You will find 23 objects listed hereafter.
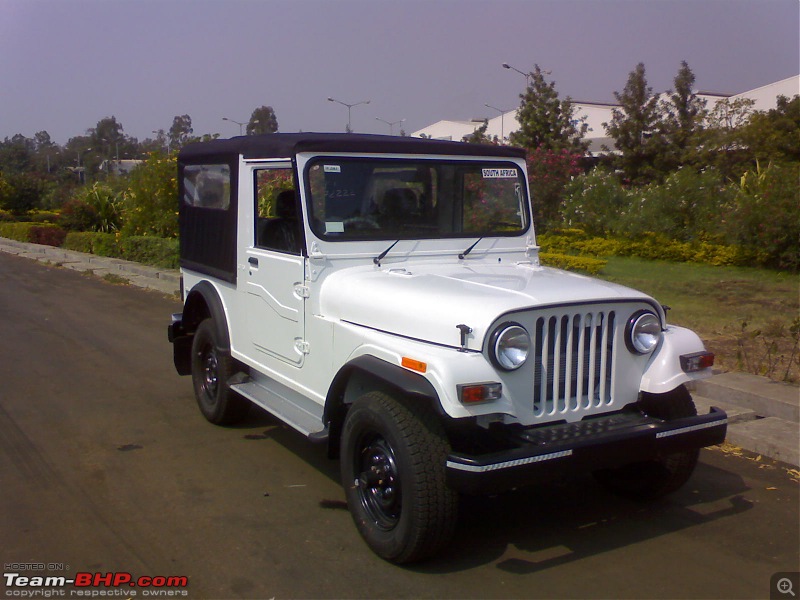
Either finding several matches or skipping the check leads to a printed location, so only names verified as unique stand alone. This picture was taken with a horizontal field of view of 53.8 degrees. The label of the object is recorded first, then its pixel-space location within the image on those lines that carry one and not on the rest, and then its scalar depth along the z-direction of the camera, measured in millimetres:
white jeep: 3854
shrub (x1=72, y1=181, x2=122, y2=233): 23578
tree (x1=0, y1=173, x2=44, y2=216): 35625
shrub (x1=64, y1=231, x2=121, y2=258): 20891
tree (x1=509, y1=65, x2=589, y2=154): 26812
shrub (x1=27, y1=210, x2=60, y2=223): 33956
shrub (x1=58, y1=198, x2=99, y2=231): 23938
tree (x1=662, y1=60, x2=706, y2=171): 28656
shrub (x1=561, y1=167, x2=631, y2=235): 18500
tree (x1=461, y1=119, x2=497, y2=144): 23552
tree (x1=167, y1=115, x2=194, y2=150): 76294
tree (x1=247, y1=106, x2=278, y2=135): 60169
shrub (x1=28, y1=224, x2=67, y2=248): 24728
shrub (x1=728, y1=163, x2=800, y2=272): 14102
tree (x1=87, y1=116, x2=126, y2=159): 88812
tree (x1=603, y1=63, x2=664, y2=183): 29094
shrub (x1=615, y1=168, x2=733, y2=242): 16719
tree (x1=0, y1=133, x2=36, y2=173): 61738
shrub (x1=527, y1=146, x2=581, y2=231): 17266
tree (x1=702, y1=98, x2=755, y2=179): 24308
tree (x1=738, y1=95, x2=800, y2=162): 22547
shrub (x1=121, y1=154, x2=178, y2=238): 18242
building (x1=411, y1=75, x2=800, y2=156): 37656
